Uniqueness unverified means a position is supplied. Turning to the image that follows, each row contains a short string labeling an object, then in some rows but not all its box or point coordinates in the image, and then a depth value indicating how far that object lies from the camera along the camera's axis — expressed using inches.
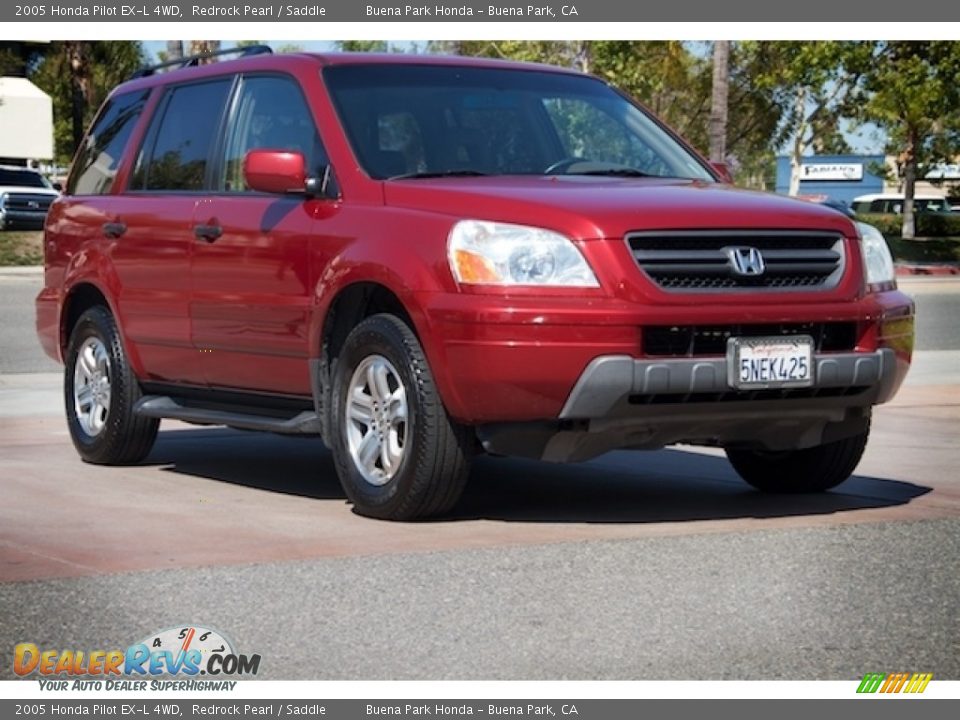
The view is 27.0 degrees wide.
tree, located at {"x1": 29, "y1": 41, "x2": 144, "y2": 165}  2164.1
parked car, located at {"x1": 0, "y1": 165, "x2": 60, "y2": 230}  1596.9
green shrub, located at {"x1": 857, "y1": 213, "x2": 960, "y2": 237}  2428.6
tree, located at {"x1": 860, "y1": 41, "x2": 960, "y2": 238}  1724.9
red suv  283.9
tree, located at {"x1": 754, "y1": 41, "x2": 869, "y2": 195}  1749.5
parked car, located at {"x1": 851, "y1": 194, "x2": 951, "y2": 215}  3065.9
